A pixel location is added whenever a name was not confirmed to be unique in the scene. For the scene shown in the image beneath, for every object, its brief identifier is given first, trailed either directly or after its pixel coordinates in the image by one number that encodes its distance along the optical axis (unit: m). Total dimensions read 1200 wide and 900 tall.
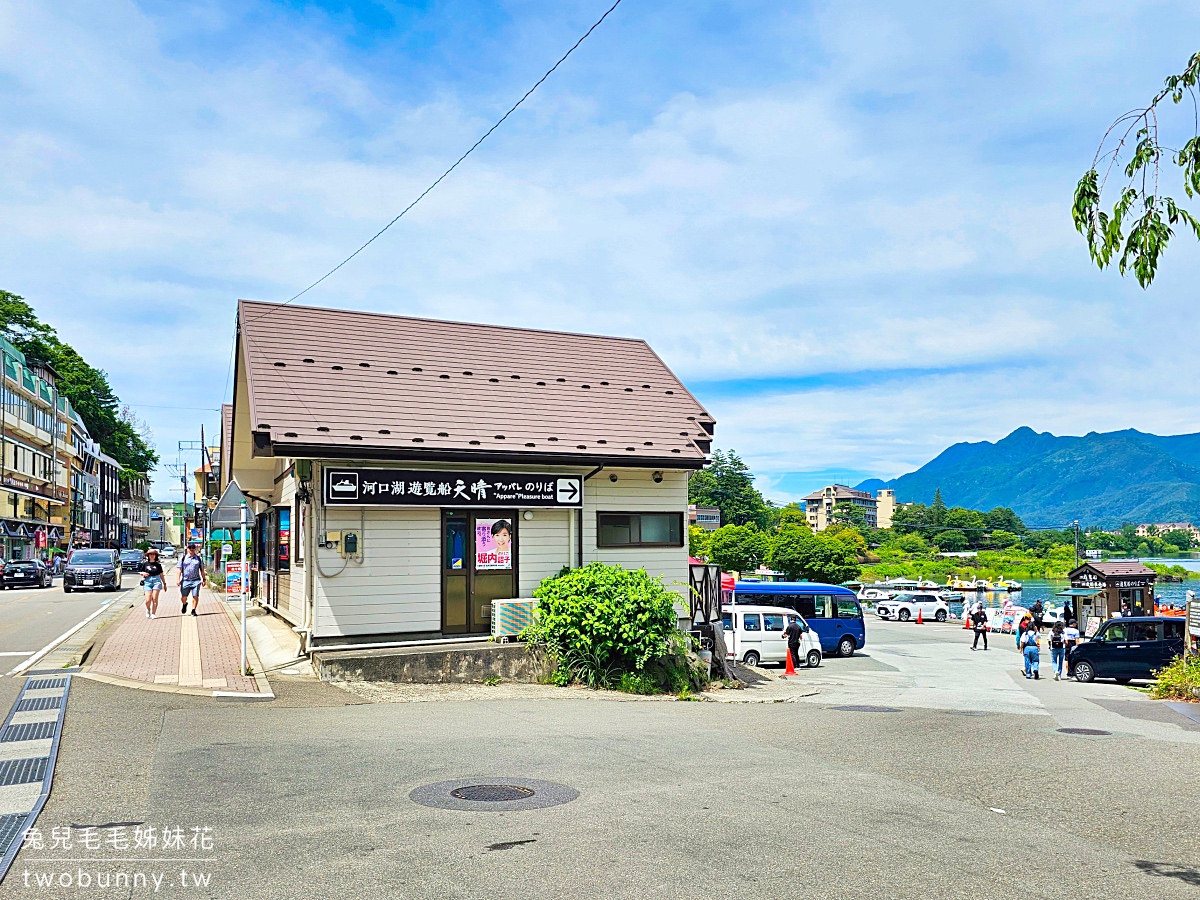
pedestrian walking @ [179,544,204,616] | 23.34
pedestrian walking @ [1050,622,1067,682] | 28.38
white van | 27.88
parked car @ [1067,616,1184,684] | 24.56
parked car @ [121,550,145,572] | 57.81
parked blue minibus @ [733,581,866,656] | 33.75
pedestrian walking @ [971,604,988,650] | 37.97
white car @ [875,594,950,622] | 57.88
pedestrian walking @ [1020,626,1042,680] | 26.89
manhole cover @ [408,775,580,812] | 7.04
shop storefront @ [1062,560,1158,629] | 42.25
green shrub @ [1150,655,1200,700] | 17.72
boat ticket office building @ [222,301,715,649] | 15.17
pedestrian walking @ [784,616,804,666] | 28.27
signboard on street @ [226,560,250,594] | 30.26
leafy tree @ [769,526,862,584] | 63.78
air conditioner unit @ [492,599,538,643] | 16.03
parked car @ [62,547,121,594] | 37.91
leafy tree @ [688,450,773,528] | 126.12
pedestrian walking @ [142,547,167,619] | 22.47
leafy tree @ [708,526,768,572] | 73.44
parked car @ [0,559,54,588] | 41.66
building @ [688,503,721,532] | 119.60
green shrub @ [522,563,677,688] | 15.81
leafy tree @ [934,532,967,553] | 144.50
